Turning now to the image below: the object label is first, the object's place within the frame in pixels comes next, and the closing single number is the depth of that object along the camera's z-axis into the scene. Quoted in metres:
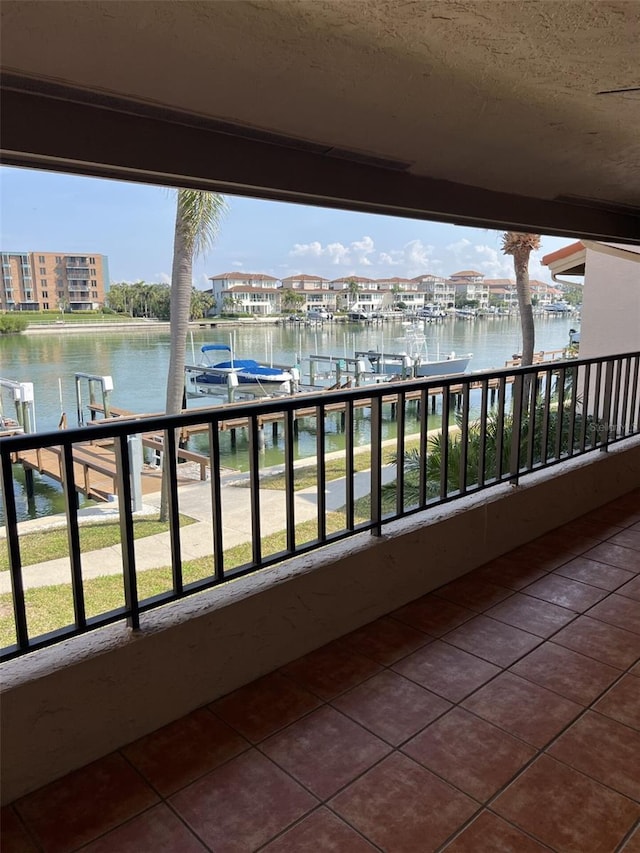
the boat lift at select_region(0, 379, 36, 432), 12.96
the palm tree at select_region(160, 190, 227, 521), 9.40
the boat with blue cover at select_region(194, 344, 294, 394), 22.08
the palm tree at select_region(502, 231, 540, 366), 12.57
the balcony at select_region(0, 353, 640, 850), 1.64
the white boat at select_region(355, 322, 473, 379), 25.09
